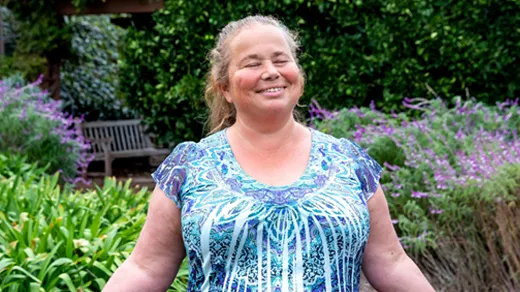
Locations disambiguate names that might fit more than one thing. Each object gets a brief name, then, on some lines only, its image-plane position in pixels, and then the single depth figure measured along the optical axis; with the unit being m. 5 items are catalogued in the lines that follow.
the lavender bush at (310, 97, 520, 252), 4.57
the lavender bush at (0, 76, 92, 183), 7.70
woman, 2.09
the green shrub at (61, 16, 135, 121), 14.37
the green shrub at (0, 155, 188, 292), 3.77
